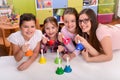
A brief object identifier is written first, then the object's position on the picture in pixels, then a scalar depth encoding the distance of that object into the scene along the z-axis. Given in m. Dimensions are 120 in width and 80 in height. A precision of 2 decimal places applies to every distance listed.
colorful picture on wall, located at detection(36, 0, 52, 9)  3.29
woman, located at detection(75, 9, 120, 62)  1.45
